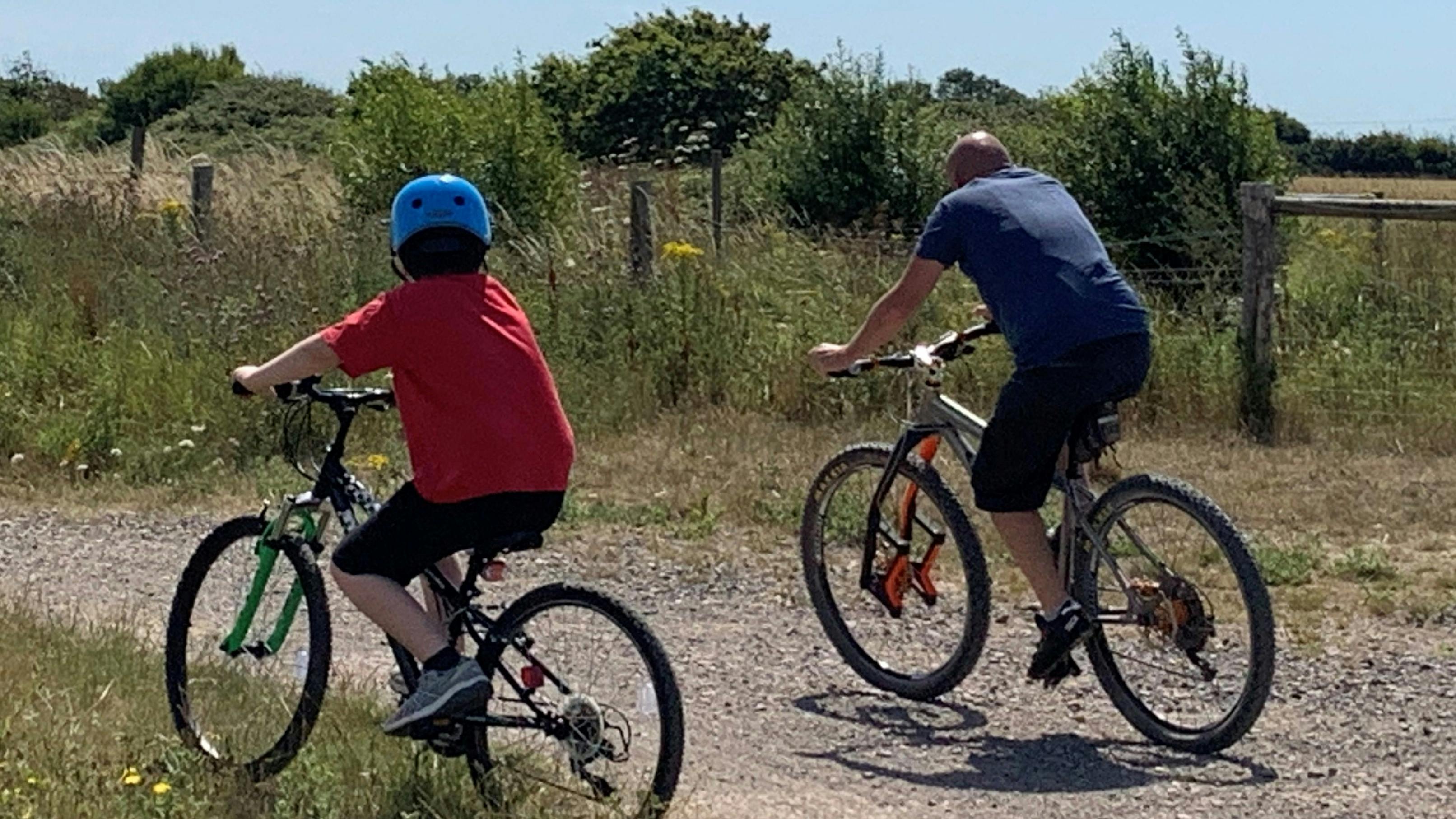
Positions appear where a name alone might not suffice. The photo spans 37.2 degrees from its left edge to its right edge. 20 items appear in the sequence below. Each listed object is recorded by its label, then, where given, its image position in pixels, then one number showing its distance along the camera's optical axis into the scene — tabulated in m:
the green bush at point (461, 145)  19.86
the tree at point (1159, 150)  19.84
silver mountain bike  6.48
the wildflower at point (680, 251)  14.09
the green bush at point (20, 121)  43.41
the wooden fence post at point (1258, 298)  13.47
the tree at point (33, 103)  44.09
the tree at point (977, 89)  46.59
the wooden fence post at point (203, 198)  16.77
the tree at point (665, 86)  40.34
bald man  6.55
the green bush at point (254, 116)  37.50
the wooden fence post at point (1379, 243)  15.45
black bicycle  5.37
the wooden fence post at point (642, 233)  15.22
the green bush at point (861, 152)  23.88
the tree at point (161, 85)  46.16
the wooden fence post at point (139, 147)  23.45
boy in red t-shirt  5.33
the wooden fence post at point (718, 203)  16.02
